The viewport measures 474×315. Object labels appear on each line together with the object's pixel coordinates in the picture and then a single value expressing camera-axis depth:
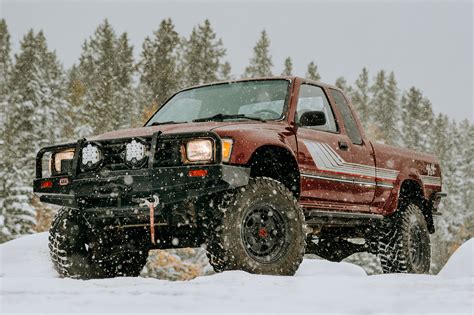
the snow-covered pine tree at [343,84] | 72.22
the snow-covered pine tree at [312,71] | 65.43
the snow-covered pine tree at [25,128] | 33.38
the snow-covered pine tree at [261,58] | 63.81
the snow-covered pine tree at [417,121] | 64.56
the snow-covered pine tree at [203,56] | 50.75
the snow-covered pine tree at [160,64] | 45.78
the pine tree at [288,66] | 66.56
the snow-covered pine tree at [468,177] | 63.34
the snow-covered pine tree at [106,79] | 44.53
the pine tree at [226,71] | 62.72
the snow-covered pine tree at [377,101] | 71.31
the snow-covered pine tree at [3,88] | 34.12
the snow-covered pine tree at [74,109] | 50.51
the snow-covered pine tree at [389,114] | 68.12
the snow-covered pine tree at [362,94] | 74.06
